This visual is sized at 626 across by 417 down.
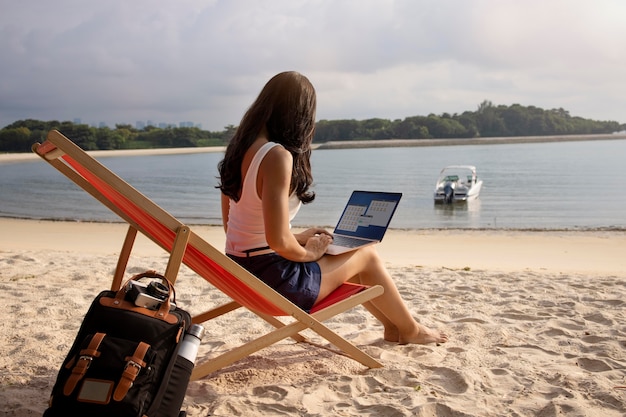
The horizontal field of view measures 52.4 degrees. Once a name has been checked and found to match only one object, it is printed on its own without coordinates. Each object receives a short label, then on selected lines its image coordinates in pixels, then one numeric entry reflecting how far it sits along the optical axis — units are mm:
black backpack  1896
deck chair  2238
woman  2557
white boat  19781
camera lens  2117
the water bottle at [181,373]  2061
